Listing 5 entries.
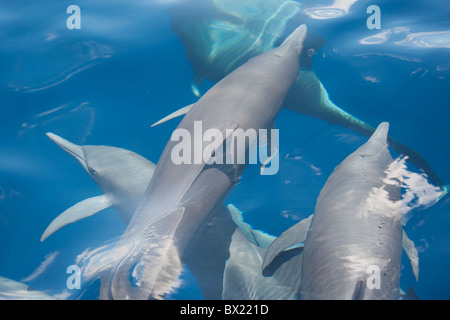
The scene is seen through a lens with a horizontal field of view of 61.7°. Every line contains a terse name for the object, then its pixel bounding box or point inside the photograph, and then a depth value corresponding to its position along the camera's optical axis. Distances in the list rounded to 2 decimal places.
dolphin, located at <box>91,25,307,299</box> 3.40
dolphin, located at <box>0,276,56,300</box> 3.75
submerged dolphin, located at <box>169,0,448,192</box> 5.65
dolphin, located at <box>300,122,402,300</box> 2.98
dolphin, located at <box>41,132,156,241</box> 4.69
